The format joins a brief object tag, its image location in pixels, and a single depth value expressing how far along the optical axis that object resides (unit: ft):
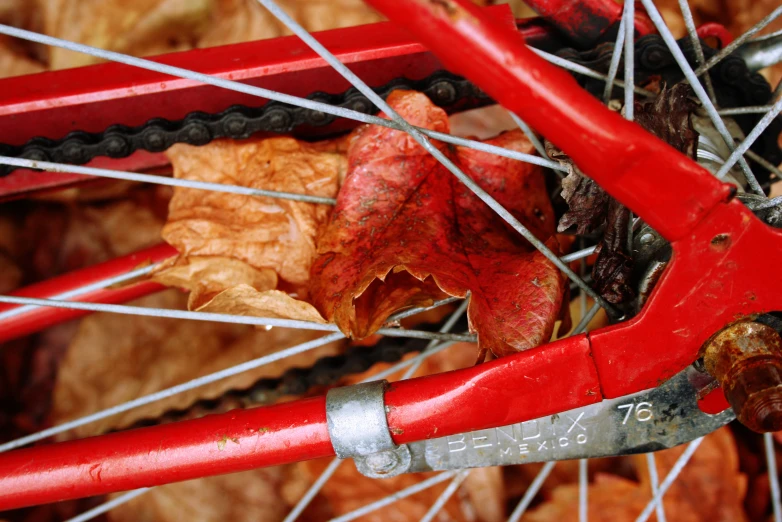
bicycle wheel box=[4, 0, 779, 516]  1.34
